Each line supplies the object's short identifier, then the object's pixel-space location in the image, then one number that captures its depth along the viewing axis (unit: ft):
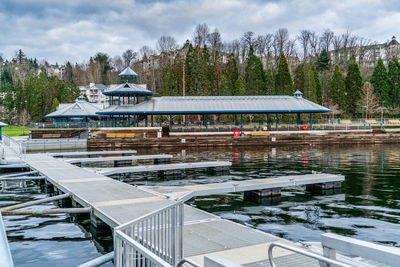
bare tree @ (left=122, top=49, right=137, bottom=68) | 394.32
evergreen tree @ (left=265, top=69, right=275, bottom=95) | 218.59
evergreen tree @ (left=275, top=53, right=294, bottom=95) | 220.43
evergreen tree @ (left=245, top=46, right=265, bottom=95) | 221.46
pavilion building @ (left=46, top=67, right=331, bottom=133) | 153.89
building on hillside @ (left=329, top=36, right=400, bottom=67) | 319.98
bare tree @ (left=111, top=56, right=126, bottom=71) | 398.83
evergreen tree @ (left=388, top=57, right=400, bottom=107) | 227.20
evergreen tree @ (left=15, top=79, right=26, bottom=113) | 258.78
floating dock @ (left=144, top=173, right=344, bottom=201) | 42.09
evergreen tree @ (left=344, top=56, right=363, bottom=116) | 228.63
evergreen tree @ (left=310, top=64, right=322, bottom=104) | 228.63
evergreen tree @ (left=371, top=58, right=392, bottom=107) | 226.99
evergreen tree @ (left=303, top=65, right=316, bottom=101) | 227.40
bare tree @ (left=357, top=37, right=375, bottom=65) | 320.27
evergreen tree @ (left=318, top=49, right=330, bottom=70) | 295.69
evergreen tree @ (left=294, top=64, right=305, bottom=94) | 230.68
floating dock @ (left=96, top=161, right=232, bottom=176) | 59.73
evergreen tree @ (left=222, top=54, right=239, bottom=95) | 213.87
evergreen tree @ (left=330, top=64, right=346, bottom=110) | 228.63
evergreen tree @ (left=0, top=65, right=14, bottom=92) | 378.01
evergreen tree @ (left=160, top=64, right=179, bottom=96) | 219.51
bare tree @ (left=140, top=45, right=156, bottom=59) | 379.51
